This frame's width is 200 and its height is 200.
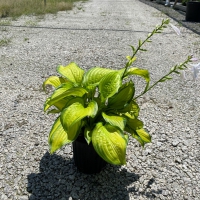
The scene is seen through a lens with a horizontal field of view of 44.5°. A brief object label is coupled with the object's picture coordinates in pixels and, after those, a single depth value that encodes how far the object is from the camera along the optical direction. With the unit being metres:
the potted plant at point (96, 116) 1.42
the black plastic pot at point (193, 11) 8.38
